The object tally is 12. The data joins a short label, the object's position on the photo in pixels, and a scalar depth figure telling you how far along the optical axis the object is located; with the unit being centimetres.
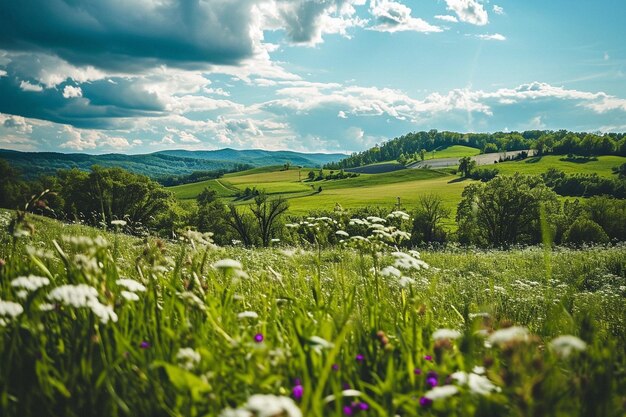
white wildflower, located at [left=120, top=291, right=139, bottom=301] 245
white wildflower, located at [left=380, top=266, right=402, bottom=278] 327
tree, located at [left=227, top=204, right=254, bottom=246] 7788
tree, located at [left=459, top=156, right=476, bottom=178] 18238
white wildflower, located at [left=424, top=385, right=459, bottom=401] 159
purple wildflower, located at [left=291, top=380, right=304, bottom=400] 183
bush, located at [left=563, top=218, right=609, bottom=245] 6819
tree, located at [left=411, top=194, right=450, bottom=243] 8844
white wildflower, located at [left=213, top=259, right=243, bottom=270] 241
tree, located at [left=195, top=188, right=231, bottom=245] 8798
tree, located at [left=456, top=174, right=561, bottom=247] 7138
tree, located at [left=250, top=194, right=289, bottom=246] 6351
